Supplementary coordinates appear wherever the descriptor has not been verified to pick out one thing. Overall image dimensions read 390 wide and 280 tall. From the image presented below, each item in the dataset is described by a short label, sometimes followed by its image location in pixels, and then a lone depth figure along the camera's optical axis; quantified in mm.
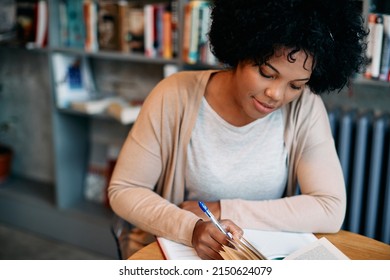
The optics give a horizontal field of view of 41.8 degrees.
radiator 2025
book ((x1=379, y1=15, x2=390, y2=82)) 1876
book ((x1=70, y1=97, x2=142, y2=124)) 2410
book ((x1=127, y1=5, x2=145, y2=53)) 2346
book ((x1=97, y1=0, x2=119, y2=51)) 2420
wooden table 1101
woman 1105
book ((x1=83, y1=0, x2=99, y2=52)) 2473
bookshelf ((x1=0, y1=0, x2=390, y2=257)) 2617
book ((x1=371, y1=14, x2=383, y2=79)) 1883
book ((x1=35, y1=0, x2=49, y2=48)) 2600
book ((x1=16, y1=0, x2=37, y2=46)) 2648
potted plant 3080
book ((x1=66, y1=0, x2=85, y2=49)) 2529
